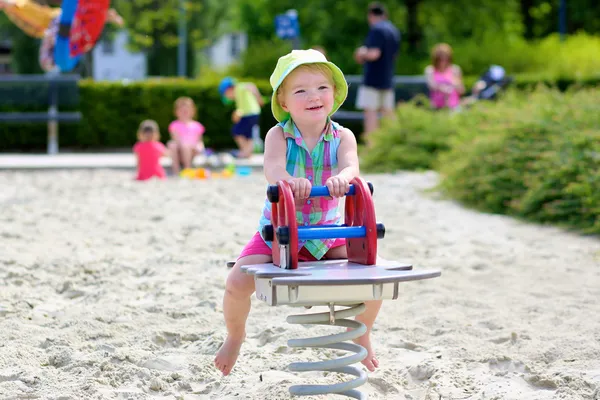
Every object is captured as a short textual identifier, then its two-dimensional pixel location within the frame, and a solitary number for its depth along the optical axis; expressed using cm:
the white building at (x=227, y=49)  6456
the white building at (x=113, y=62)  6000
